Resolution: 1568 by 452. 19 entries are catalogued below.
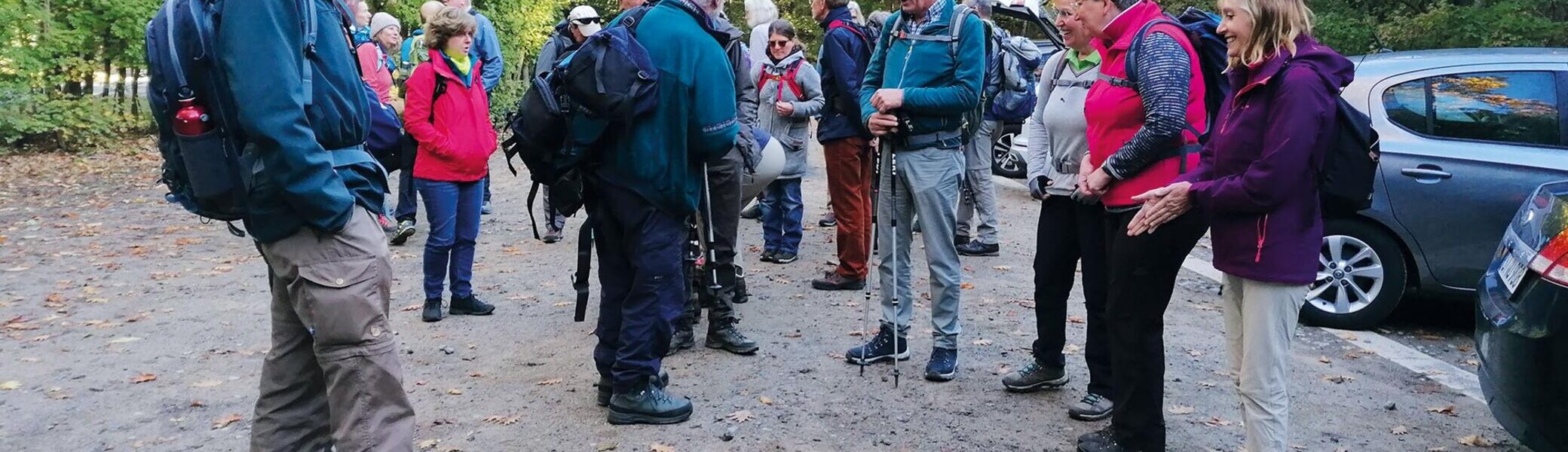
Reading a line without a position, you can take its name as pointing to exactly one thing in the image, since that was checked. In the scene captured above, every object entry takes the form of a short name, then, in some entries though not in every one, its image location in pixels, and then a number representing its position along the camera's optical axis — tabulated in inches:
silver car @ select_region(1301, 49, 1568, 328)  237.6
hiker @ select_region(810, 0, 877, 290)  282.2
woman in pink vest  154.3
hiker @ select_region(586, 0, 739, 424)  174.1
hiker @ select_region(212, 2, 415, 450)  120.3
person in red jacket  243.8
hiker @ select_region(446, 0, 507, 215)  378.0
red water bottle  121.0
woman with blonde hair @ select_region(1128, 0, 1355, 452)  138.1
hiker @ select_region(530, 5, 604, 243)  266.5
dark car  151.0
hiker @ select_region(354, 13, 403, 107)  347.9
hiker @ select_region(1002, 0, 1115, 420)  178.5
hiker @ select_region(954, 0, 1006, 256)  343.6
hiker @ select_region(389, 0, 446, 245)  352.8
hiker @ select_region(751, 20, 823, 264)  329.4
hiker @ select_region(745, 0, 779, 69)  347.3
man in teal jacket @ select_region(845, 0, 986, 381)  197.6
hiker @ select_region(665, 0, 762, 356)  225.3
